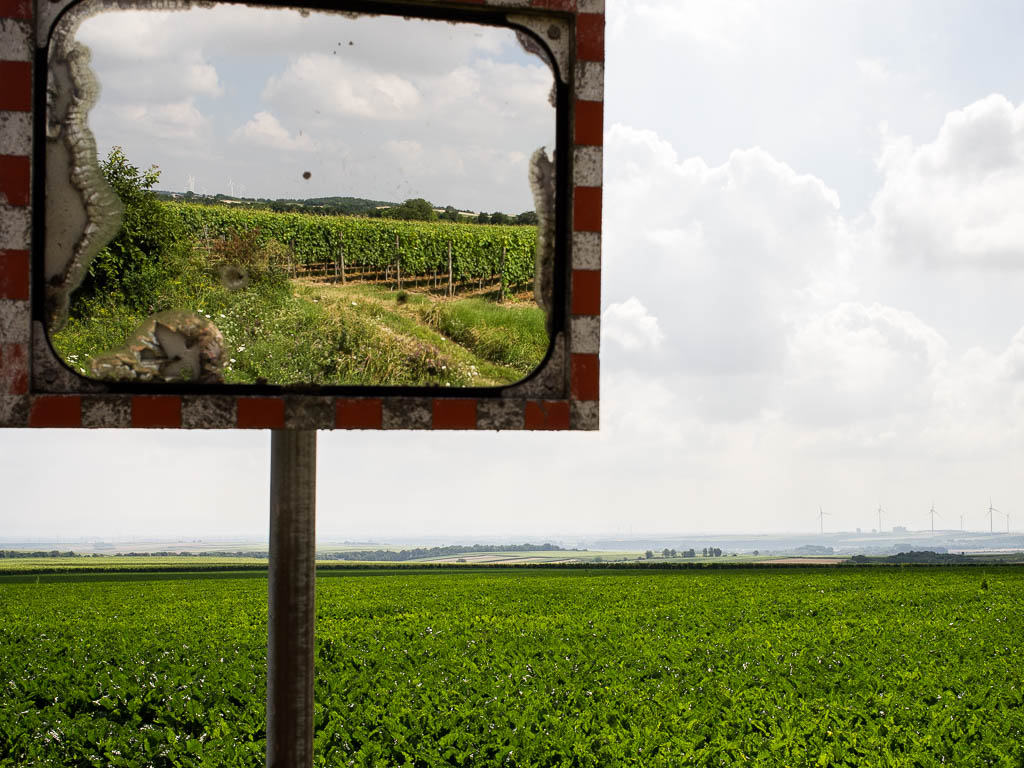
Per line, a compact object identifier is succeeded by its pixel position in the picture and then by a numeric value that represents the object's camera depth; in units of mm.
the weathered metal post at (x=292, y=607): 3650
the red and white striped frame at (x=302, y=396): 2857
